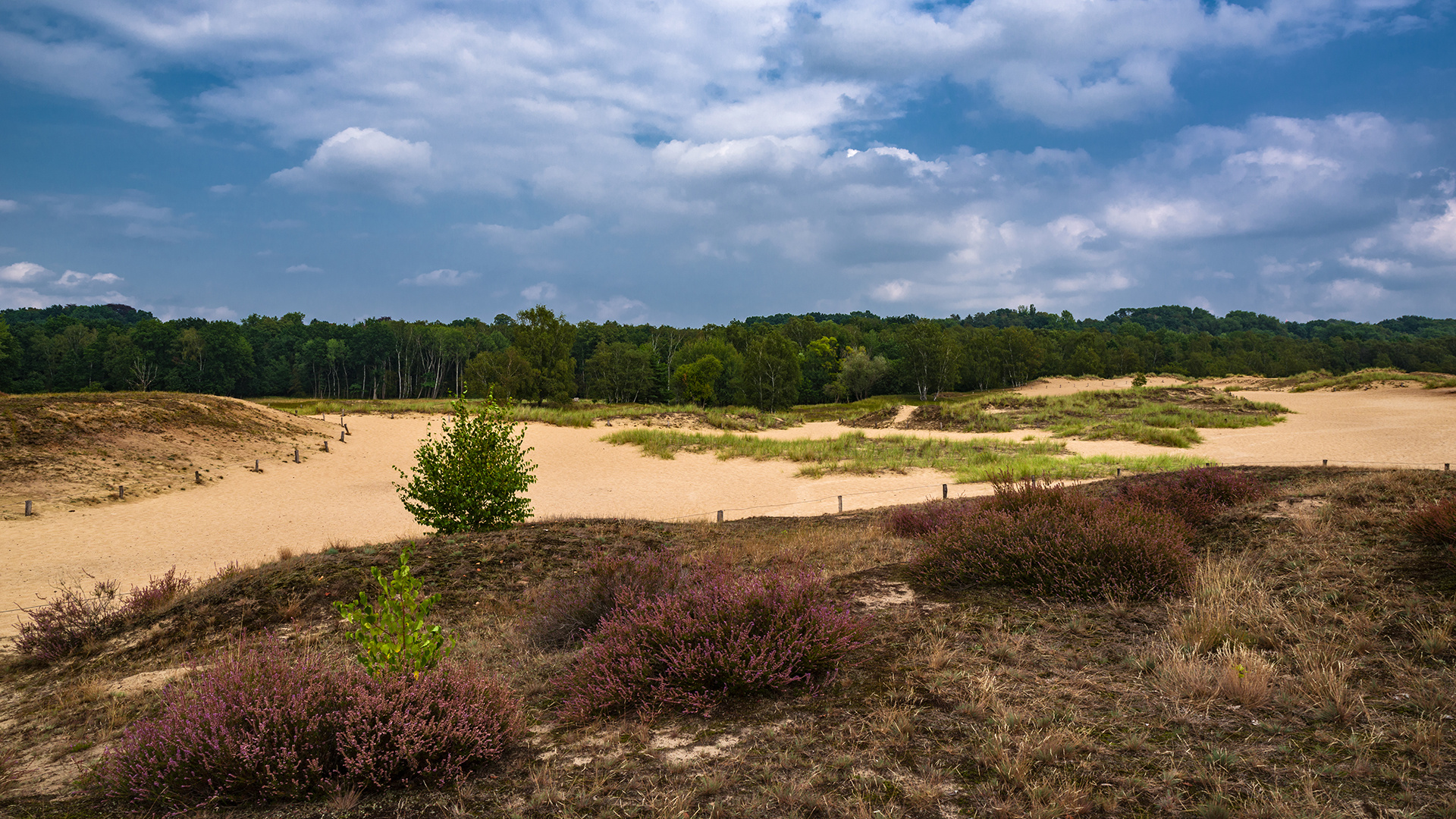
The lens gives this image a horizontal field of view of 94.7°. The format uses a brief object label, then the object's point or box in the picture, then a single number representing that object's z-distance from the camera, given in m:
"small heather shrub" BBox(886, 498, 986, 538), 10.07
